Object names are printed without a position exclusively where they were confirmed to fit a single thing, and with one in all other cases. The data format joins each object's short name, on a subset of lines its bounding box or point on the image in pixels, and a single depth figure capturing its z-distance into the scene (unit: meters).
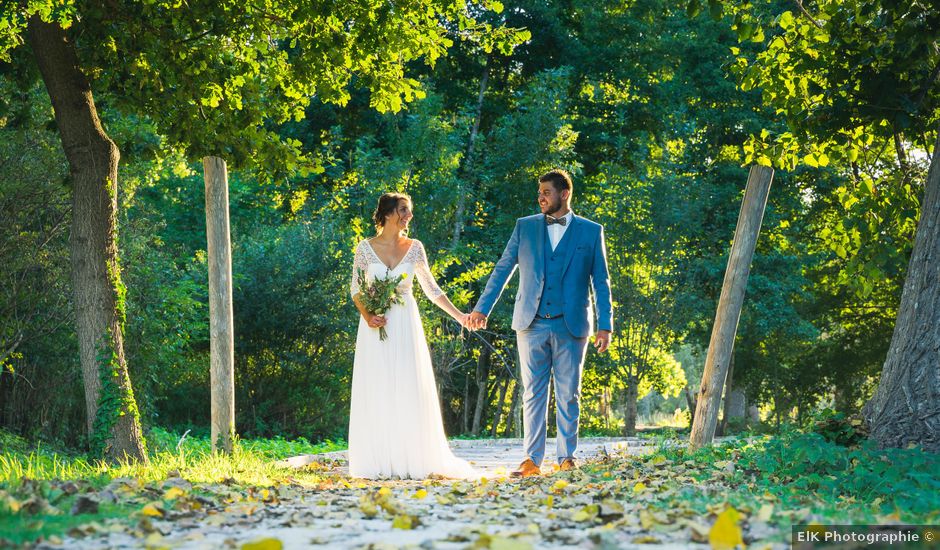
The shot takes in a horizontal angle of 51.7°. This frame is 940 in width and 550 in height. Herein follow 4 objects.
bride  9.12
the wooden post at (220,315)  9.50
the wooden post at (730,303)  9.09
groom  8.45
